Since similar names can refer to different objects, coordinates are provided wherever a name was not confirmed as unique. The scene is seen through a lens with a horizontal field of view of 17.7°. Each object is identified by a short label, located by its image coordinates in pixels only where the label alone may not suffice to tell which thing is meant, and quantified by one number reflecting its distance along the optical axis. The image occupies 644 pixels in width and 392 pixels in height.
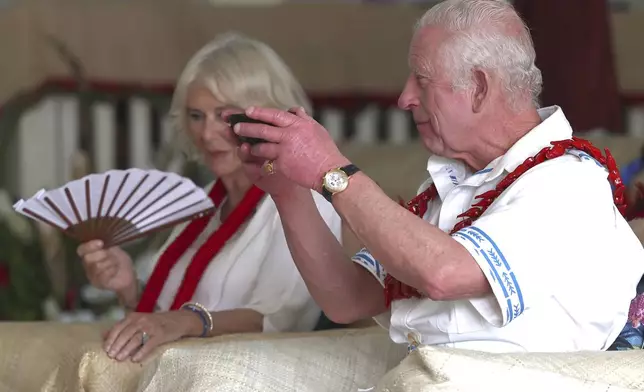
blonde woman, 3.96
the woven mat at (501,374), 2.92
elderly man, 3.11
